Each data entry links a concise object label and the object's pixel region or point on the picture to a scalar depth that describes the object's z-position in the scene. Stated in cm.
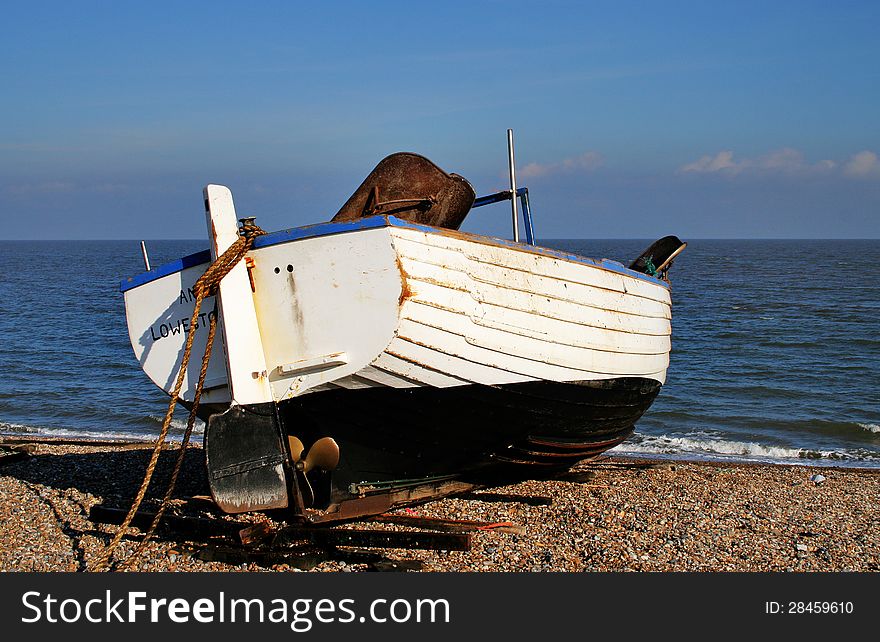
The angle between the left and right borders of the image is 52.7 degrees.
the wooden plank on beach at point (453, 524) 702
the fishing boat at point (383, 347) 632
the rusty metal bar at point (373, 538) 657
